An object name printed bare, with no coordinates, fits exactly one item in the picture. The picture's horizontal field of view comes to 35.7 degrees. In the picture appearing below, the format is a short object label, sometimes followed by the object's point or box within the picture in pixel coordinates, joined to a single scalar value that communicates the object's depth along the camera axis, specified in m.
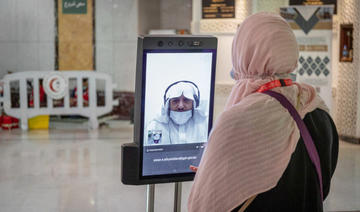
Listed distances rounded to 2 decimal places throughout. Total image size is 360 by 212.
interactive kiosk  2.60
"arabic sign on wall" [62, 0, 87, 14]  10.12
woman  1.93
